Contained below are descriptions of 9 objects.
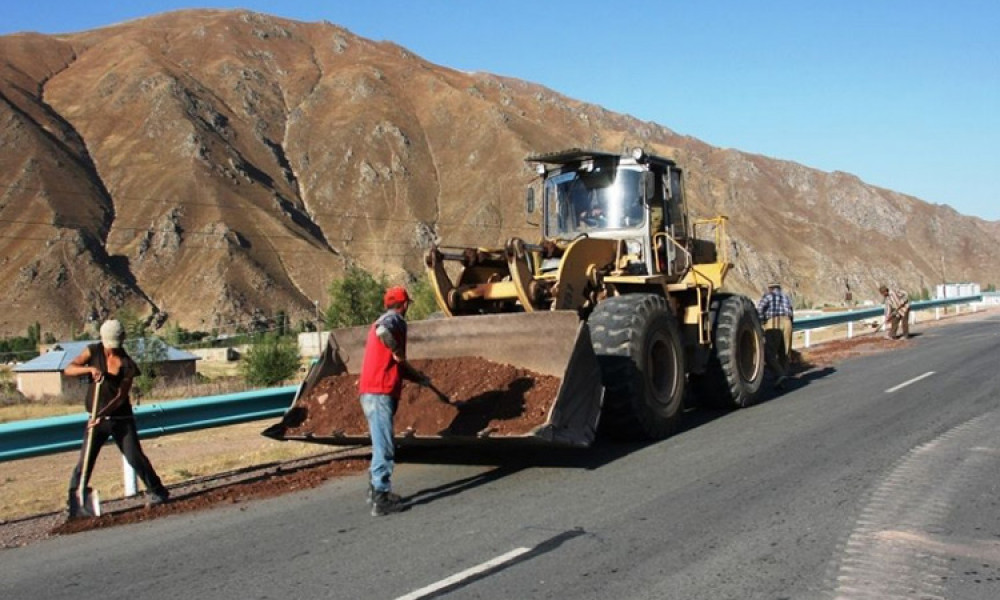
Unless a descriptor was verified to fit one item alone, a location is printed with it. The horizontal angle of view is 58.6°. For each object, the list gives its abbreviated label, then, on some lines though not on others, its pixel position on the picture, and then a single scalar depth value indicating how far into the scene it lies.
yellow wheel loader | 8.55
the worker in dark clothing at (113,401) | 7.47
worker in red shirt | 6.90
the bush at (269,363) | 40.03
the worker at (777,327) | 13.83
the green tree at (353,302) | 58.91
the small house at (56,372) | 46.97
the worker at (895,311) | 23.59
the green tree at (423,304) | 46.47
